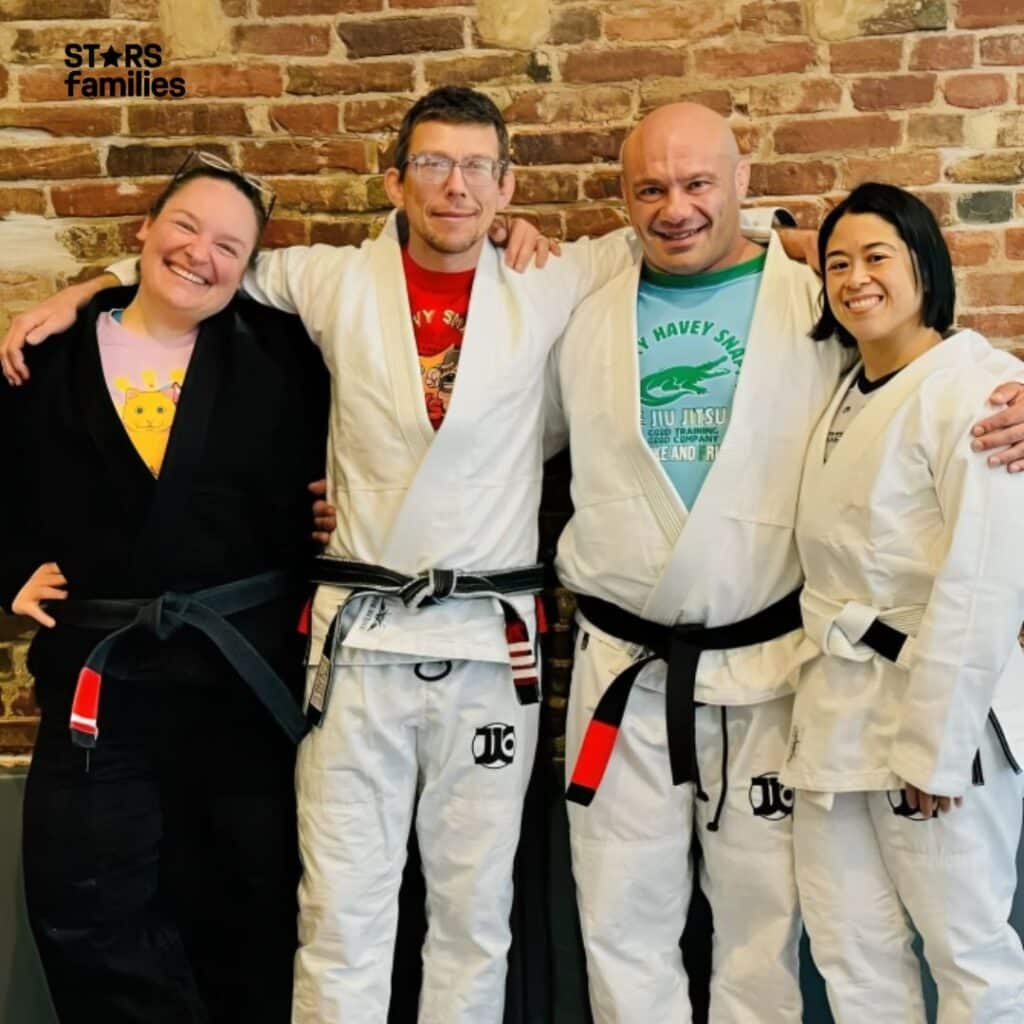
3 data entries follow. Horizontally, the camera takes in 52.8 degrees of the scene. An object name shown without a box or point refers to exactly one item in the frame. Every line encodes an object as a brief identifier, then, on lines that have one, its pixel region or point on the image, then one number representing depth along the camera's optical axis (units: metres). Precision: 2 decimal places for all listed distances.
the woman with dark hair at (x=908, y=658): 1.56
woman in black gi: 1.80
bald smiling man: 1.78
